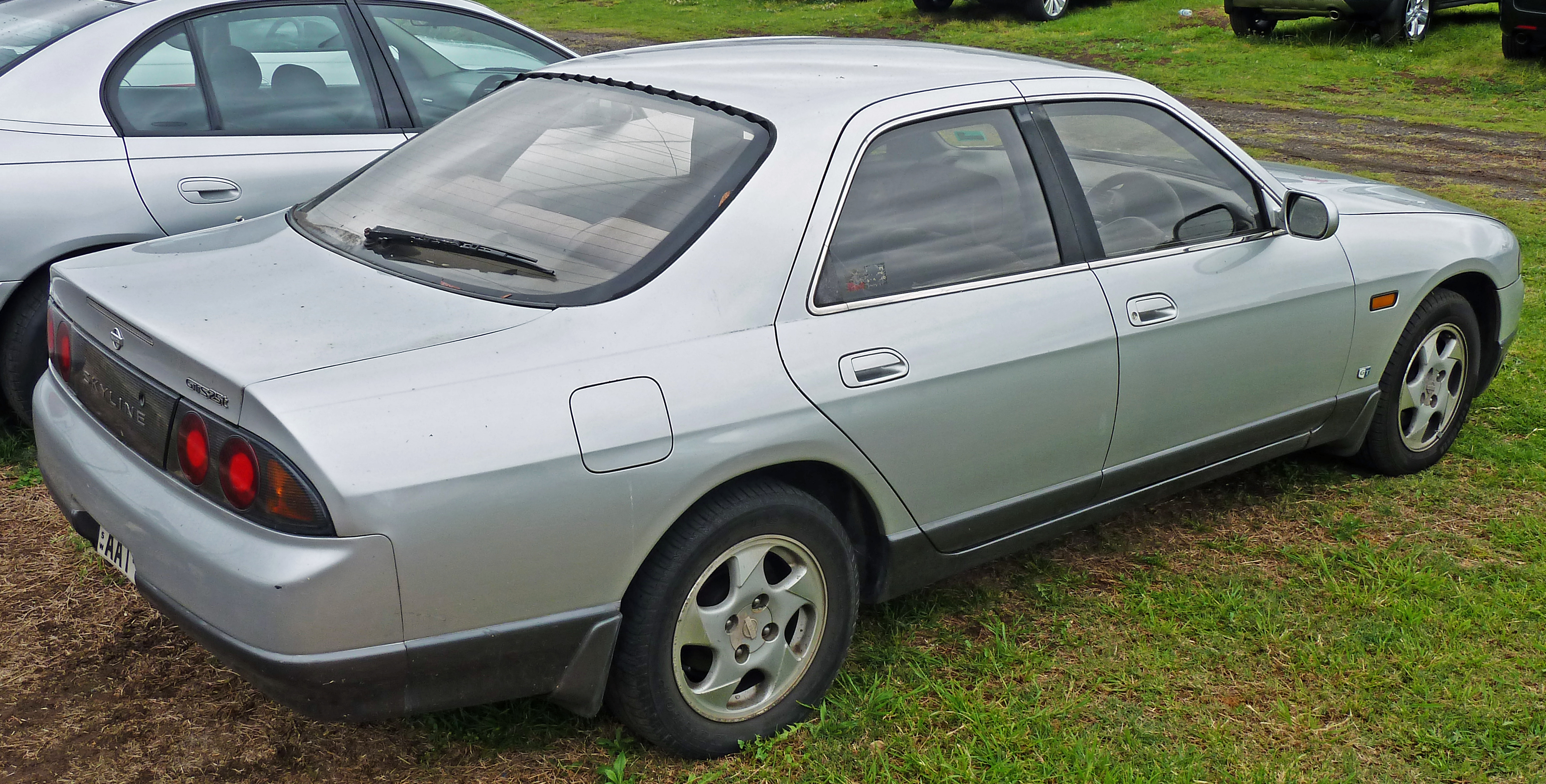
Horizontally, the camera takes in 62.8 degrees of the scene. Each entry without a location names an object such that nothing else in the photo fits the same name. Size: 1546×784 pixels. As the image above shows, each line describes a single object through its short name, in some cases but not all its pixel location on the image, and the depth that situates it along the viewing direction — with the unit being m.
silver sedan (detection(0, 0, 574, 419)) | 4.22
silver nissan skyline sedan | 2.38
